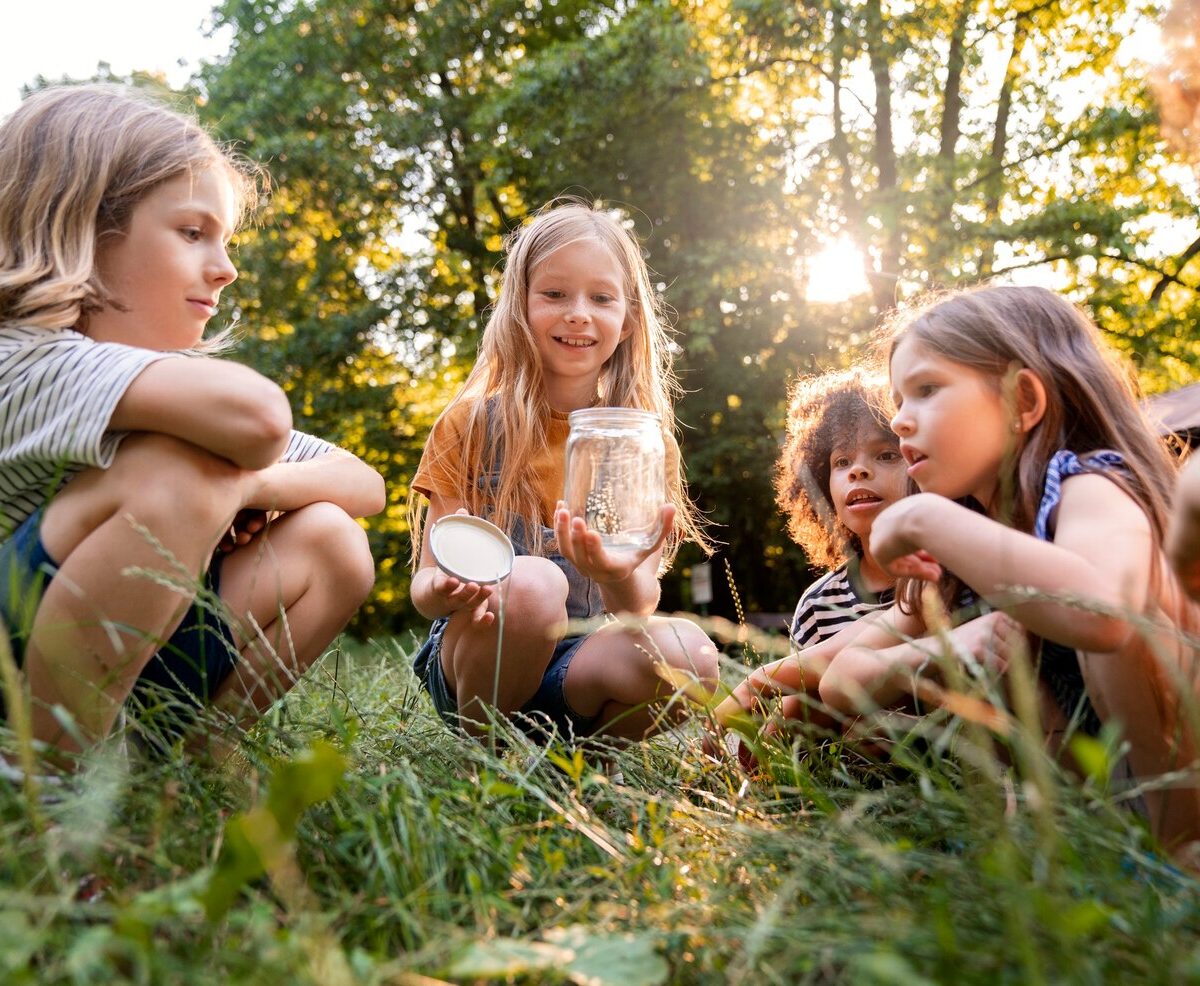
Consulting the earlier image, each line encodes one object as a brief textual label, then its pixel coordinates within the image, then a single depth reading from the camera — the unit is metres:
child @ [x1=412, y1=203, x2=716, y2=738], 2.08
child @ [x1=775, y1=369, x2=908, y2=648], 2.53
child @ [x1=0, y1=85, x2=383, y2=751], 1.44
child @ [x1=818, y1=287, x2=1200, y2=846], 1.34
